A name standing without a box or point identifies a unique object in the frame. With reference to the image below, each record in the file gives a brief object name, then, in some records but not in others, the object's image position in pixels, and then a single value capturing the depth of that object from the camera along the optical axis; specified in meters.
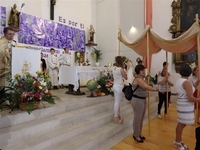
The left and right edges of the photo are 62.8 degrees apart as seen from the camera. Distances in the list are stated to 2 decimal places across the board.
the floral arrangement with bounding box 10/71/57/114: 2.88
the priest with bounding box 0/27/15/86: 2.97
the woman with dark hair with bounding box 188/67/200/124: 4.10
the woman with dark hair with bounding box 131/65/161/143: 2.96
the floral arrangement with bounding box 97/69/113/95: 5.02
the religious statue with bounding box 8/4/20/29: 5.86
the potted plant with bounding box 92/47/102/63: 8.92
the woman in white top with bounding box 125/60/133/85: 5.63
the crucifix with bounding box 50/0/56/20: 7.20
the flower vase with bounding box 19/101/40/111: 2.89
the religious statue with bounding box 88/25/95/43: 8.87
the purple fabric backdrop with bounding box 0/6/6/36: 5.77
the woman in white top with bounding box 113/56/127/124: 3.55
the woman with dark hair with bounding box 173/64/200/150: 2.56
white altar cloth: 4.93
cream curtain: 3.35
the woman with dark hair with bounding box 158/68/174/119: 4.41
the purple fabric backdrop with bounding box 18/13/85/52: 6.44
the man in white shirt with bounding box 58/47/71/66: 6.82
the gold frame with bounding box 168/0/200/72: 6.66
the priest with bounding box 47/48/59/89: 6.66
